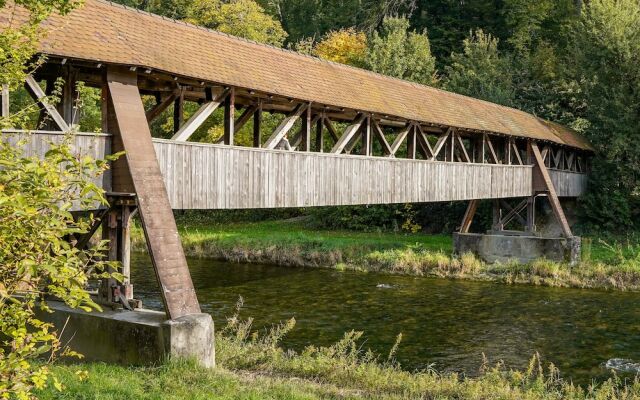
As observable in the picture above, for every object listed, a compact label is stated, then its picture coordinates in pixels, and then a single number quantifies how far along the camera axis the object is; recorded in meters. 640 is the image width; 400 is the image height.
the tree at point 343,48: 43.78
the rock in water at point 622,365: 12.24
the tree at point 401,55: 39.97
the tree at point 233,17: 43.22
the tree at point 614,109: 29.45
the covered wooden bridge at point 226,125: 10.11
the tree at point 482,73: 37.56
